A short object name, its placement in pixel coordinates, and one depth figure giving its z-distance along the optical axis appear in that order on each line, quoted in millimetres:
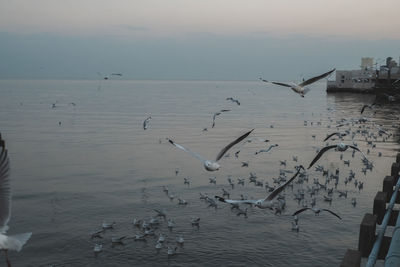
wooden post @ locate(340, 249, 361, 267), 4492
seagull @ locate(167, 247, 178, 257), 13211
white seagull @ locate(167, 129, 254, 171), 7909
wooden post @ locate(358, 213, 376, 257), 6211
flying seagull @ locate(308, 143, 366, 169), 12381
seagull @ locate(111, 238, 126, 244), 13859
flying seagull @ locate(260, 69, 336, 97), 11008
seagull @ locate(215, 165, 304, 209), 7436
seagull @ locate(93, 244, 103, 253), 13312
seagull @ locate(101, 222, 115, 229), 14961
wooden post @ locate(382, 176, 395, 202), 9281
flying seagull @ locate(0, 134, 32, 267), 5310
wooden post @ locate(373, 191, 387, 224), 7871
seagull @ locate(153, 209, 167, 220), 16094
